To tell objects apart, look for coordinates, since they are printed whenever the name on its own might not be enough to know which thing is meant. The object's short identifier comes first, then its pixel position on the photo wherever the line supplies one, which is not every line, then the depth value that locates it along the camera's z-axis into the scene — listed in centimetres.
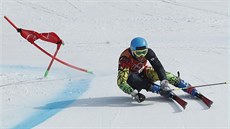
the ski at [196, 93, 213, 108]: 1209
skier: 1253
